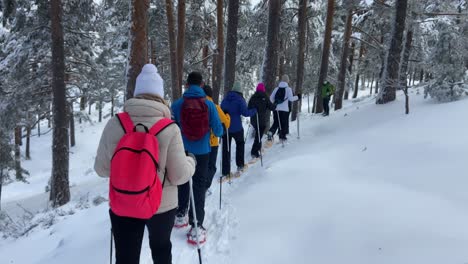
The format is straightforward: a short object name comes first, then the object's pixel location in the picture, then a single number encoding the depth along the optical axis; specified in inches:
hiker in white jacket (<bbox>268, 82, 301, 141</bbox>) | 382.0
